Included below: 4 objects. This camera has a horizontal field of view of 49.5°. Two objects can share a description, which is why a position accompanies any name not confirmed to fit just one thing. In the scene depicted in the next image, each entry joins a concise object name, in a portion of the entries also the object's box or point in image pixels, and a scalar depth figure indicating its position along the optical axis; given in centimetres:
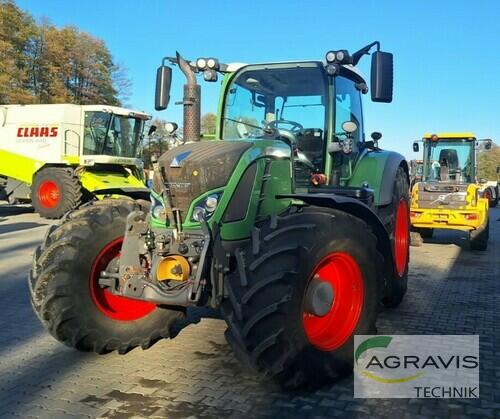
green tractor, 340
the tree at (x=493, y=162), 4303
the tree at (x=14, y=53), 3412
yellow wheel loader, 1093
